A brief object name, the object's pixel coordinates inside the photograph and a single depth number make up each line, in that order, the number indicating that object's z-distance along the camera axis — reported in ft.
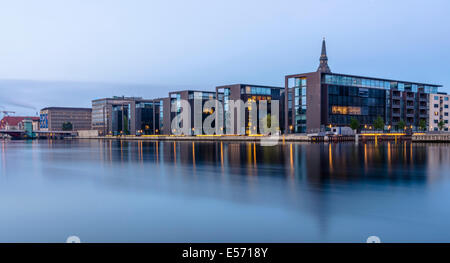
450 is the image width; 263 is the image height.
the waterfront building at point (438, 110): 453.99
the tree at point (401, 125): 411.34
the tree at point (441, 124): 444.14
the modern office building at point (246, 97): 462.19
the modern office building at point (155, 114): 615.16
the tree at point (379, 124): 388.57
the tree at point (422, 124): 430.61
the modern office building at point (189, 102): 545.60
